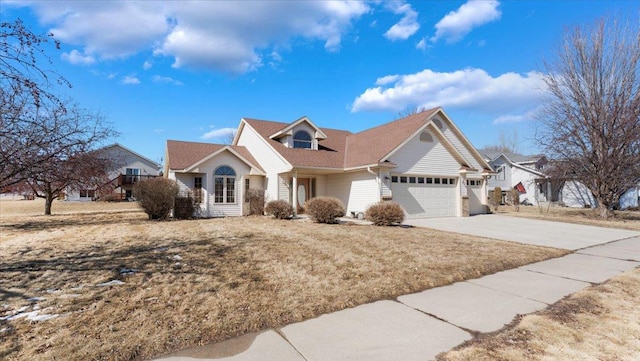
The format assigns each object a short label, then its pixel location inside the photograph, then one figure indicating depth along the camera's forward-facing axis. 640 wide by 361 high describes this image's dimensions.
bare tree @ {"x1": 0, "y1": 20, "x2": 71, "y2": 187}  4.24
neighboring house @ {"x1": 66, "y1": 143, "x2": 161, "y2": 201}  33.84
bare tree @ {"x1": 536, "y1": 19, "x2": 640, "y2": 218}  19.14
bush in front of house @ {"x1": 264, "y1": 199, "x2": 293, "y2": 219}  16.06
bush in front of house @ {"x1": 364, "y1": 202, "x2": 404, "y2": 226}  13.70
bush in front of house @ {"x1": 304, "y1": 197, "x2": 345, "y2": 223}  14.14
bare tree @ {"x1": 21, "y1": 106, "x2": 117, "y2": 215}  6.16
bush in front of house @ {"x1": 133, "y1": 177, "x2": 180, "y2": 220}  15.58
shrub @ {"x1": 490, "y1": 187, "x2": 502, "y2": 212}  32.28
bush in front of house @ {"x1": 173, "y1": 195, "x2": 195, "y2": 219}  16.55
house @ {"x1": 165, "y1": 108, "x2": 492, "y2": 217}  17.38
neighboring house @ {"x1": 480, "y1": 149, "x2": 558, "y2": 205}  34.34
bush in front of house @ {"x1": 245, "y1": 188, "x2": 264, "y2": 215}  18.70
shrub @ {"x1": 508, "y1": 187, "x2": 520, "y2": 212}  29.93
